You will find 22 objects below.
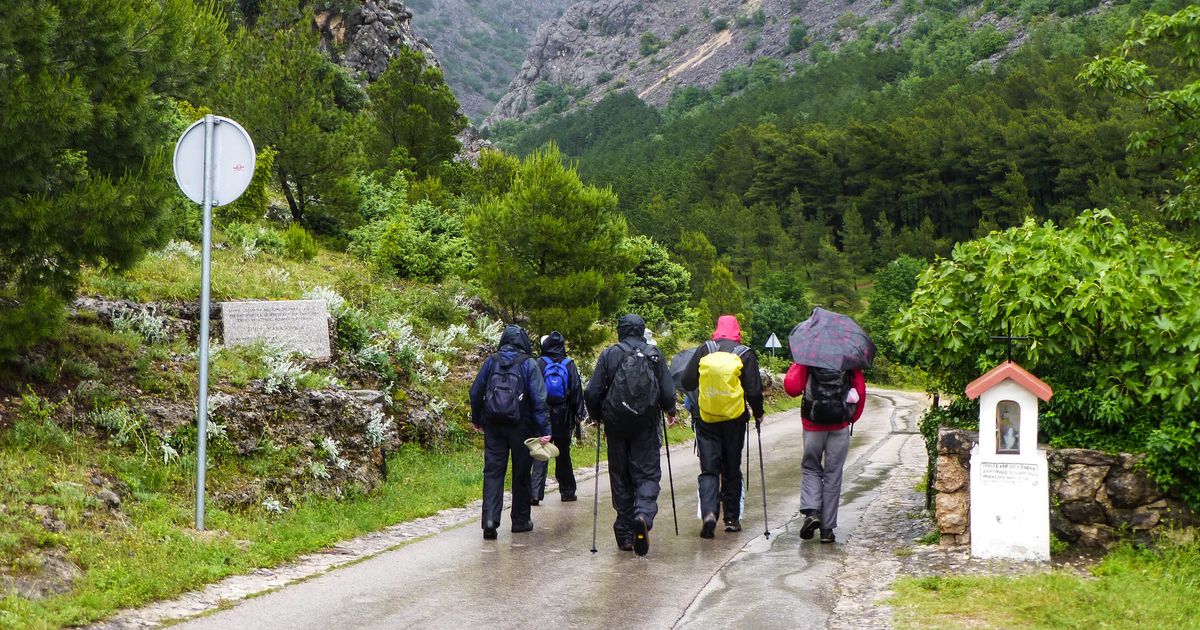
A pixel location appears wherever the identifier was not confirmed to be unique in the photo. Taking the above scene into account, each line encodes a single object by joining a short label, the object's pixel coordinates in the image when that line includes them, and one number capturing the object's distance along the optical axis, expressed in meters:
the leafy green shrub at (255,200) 21.27
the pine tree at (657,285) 41.62
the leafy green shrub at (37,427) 7.64
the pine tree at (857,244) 81.31
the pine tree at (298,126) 22.83
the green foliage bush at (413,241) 22.53
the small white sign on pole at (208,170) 7.57
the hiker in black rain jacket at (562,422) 10.55
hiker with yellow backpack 8.52
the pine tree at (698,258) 63.60
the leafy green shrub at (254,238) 18.78
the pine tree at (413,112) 33.97
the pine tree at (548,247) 20.72
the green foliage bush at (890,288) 61.34
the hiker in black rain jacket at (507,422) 8.78
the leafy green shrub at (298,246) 19.75
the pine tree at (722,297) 53.34
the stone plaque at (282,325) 11.86
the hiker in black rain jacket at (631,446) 8.10
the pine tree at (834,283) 71.94
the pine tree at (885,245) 81.25
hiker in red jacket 8.27
